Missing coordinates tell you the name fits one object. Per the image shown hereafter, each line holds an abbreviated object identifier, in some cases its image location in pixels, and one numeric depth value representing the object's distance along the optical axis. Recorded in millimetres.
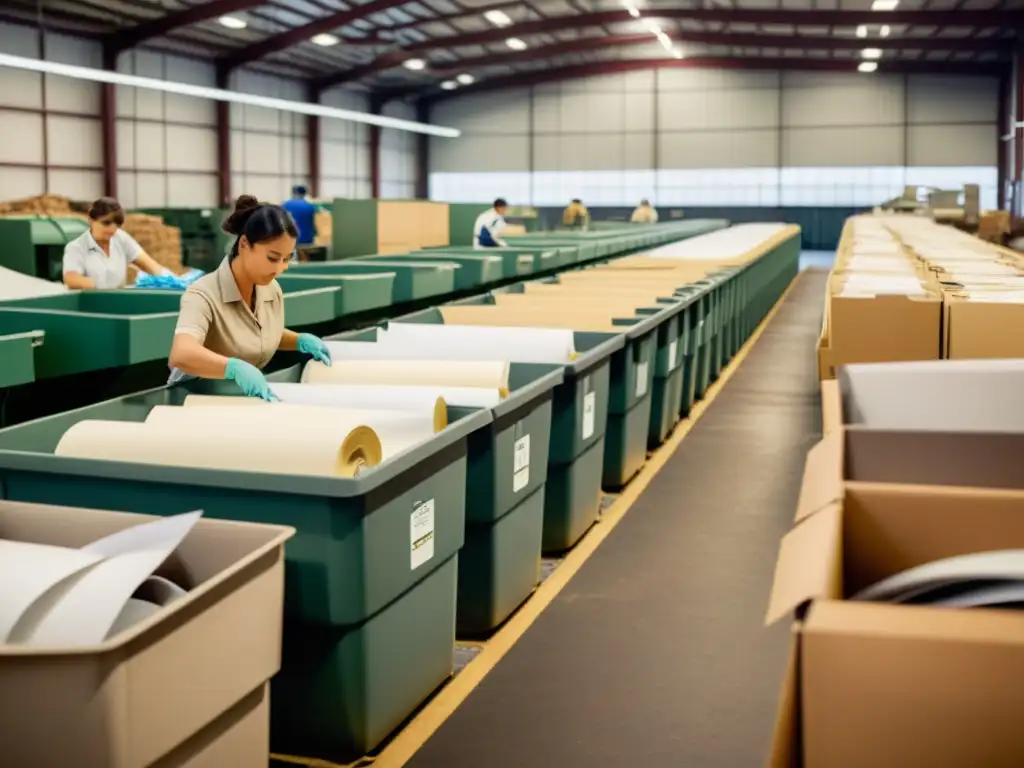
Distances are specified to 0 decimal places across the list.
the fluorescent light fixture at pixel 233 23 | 18250
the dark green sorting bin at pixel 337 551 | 2117
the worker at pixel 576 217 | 18266
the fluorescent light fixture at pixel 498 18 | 21359
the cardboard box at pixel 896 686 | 973
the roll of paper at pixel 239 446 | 2242
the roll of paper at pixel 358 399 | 2789
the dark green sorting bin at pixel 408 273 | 6383
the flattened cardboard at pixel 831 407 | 2028
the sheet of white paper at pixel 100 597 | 1608
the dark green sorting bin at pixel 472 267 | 7418
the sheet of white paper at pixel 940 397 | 2186
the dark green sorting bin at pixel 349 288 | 5359
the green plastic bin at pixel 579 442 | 3783
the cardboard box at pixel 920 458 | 1699
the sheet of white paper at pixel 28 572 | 1611
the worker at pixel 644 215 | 20688
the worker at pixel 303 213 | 12719
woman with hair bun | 2920
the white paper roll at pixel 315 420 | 2361
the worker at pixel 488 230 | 10078
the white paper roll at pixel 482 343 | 3816
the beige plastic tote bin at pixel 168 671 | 1436
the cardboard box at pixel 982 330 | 3111
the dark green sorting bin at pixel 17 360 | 3459
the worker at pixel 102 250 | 5398
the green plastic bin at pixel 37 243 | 8930
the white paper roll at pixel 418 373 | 3291
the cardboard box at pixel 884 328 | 3285
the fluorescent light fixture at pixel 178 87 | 10602
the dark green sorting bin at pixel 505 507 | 2961
